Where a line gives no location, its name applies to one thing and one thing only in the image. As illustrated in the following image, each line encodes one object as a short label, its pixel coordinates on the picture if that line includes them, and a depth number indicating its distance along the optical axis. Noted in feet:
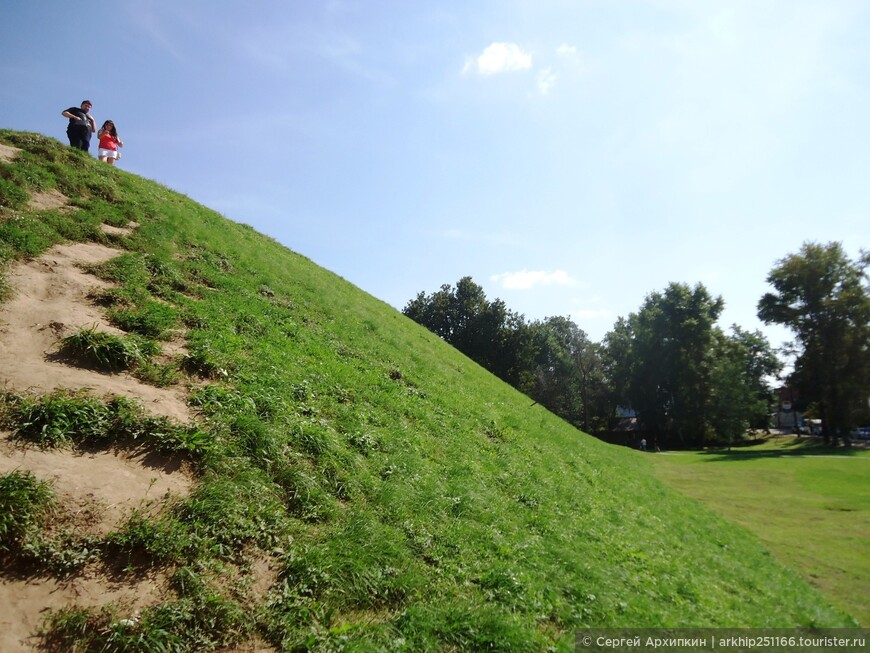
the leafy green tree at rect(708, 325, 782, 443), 186.29
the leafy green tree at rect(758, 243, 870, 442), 169.07
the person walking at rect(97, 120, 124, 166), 57.62
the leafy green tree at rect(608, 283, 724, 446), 213.87
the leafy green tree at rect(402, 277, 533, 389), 258.98
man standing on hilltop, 52.85
